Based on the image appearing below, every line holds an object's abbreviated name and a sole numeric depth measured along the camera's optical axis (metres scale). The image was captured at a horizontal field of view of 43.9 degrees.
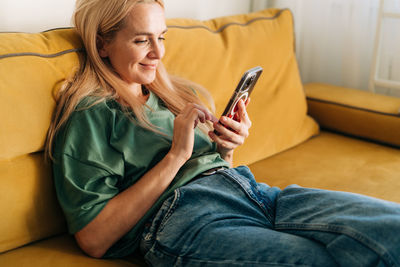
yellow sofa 1.19
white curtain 2.26
